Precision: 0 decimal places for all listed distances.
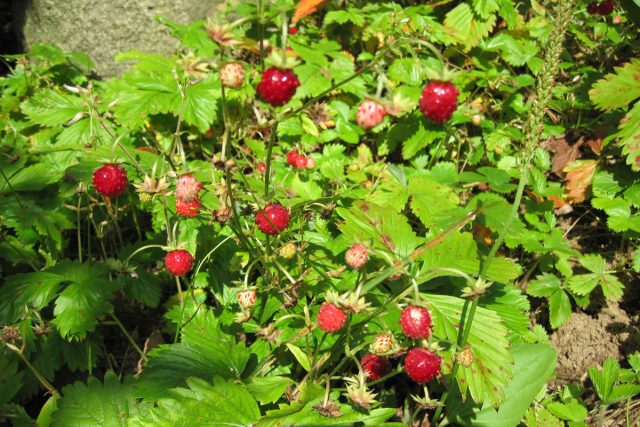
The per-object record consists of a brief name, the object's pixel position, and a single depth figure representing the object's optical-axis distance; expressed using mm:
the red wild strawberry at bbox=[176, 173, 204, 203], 412
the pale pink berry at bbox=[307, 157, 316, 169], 588
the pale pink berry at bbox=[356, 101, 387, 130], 385
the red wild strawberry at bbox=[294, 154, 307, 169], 584
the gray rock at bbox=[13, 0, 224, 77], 777
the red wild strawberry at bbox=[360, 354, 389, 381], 446
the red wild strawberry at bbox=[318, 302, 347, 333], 399
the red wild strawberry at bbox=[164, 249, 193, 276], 438
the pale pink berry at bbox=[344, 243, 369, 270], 400
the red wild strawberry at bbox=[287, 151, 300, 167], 588
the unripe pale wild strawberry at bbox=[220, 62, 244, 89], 385
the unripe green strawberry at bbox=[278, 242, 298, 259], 451
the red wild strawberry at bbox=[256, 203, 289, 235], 432
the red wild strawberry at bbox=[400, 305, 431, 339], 388
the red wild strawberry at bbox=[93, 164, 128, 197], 426
